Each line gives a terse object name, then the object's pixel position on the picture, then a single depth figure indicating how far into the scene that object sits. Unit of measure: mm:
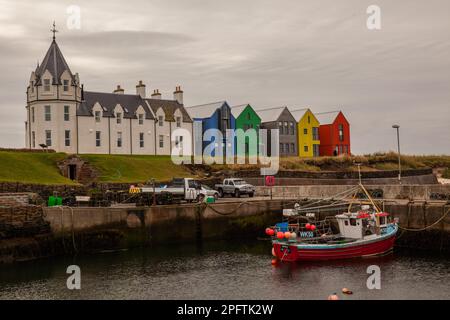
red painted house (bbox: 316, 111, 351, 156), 85375
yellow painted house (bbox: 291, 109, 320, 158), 83812
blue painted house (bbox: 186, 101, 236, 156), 75562
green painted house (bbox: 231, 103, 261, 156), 78188
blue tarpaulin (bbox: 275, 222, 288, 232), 33812
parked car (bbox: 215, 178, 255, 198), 47812
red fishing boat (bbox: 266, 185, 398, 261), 31500
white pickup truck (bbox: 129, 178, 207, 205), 39906
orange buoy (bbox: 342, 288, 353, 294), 24066
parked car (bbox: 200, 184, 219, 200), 43406
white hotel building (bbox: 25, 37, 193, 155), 59250
